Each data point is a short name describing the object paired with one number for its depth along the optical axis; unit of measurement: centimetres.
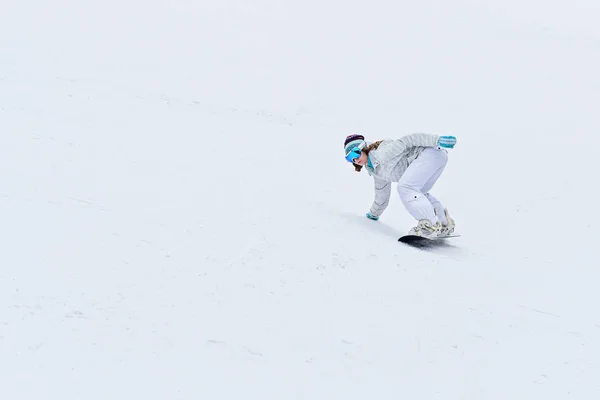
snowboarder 1441
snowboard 1375
